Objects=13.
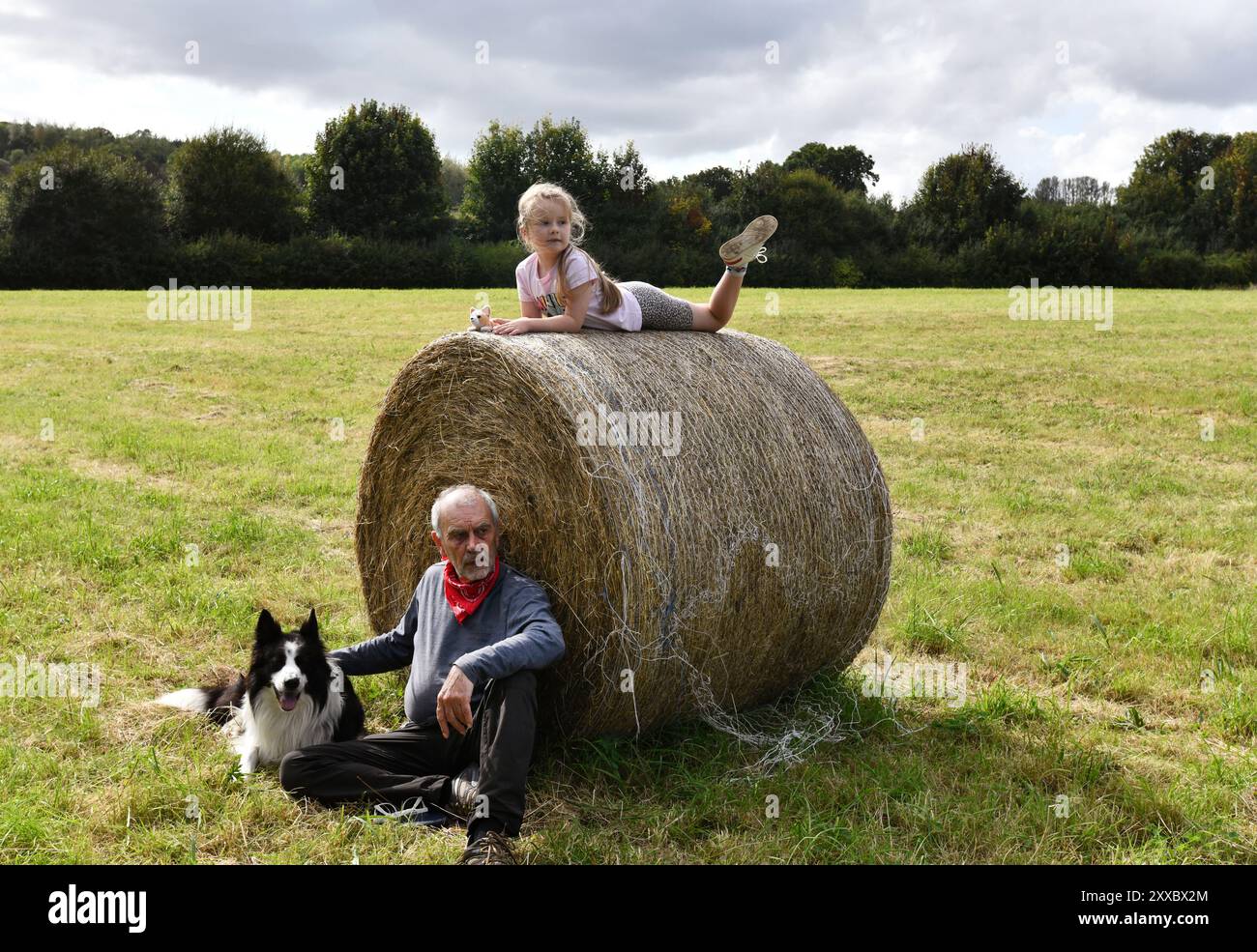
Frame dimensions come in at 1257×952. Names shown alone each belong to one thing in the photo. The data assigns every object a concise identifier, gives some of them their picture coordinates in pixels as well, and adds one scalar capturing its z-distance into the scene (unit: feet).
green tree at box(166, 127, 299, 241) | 150.30
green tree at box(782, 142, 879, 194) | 220.23
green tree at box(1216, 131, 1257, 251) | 176.65
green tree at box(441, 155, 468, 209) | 224.02
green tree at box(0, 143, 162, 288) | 135.85
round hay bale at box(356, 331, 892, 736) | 16.25
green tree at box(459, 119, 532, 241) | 167.84
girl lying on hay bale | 19.03
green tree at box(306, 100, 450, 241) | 153.48
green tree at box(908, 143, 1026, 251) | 168.35
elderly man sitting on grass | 14.60
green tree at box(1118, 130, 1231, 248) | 178.70
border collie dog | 16.22
